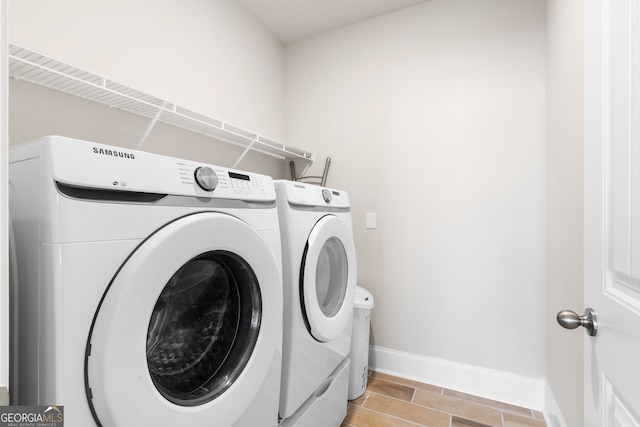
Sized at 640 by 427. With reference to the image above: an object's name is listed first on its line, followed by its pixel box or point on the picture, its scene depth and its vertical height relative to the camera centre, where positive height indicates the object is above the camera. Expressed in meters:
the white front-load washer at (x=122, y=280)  0.52 -0.13
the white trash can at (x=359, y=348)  1.72 -0.81
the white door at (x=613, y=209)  0.47 -0.01
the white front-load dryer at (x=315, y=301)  1.09 -0.39
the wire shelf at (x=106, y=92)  0.94 +0.47
